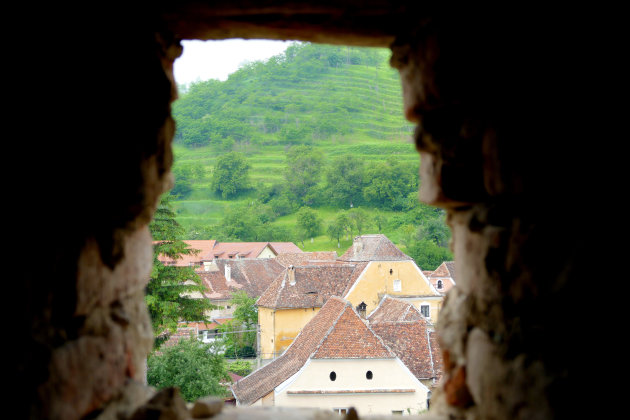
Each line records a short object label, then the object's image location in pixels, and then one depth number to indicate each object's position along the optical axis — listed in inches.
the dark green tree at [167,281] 610.9
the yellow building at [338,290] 1216.2
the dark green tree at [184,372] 703.7
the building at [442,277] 1545.3
